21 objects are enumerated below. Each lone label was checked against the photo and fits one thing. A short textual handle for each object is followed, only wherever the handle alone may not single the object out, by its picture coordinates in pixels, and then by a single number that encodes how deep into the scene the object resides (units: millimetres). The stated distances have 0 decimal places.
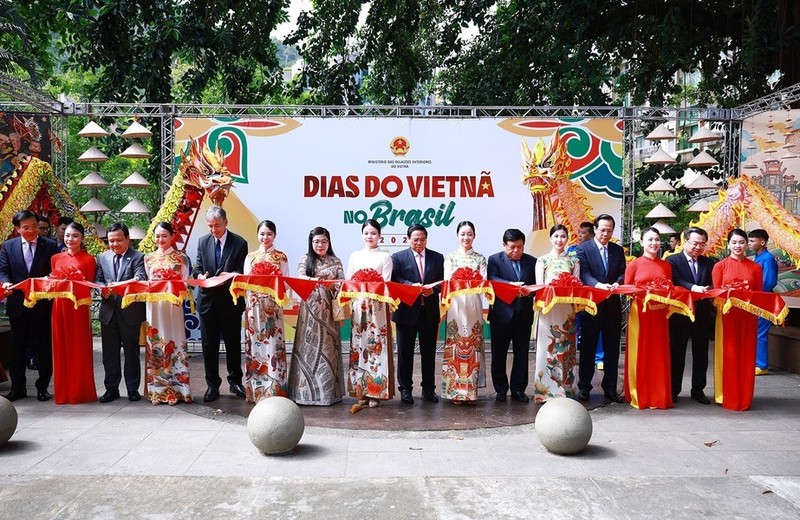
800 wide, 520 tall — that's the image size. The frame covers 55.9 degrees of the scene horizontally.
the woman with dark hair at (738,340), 6434
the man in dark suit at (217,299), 6637
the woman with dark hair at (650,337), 6395
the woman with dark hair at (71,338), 6434
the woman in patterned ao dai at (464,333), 6449
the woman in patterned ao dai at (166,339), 6445
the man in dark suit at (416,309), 6539
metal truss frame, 9086
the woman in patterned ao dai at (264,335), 6406
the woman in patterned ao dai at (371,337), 6391
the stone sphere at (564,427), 4895
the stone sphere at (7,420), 4938
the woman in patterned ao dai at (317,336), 6391
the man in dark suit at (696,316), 6613
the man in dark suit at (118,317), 6555
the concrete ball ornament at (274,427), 4820
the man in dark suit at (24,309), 6590
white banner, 9180
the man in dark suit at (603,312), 6711
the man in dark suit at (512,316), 6562
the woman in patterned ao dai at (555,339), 6418
